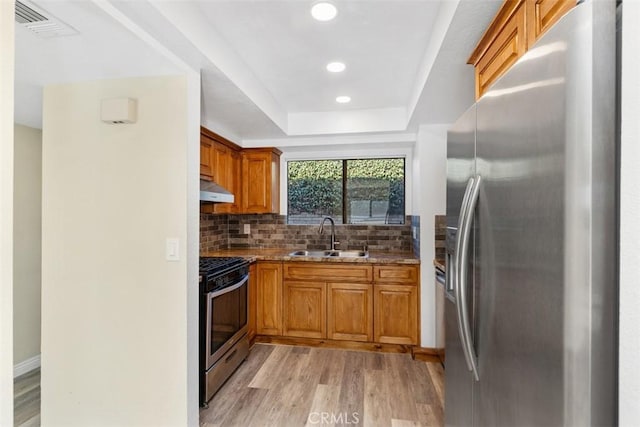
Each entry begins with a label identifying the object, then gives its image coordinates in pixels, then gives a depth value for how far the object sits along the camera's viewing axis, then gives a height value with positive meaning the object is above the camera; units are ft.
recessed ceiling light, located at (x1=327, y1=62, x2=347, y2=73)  7.71 +3.51
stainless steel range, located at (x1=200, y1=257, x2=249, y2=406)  7.50 -2.69
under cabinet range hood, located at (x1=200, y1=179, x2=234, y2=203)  8.41 +0.55
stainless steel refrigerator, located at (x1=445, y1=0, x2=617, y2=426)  2.07 -0.16
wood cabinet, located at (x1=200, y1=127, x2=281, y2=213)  12.34 +1.33
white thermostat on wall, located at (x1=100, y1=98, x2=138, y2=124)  6.11 +1.91
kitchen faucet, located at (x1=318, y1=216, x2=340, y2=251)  12.97 -0.64
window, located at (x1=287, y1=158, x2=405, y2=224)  13.28 +0.98
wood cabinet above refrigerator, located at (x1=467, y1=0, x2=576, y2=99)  3.48 +2.30
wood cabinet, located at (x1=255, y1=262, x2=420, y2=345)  10.51 -2.87
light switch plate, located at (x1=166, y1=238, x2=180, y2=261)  6.13 -0.66
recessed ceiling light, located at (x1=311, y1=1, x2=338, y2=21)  5.50 +3.49
